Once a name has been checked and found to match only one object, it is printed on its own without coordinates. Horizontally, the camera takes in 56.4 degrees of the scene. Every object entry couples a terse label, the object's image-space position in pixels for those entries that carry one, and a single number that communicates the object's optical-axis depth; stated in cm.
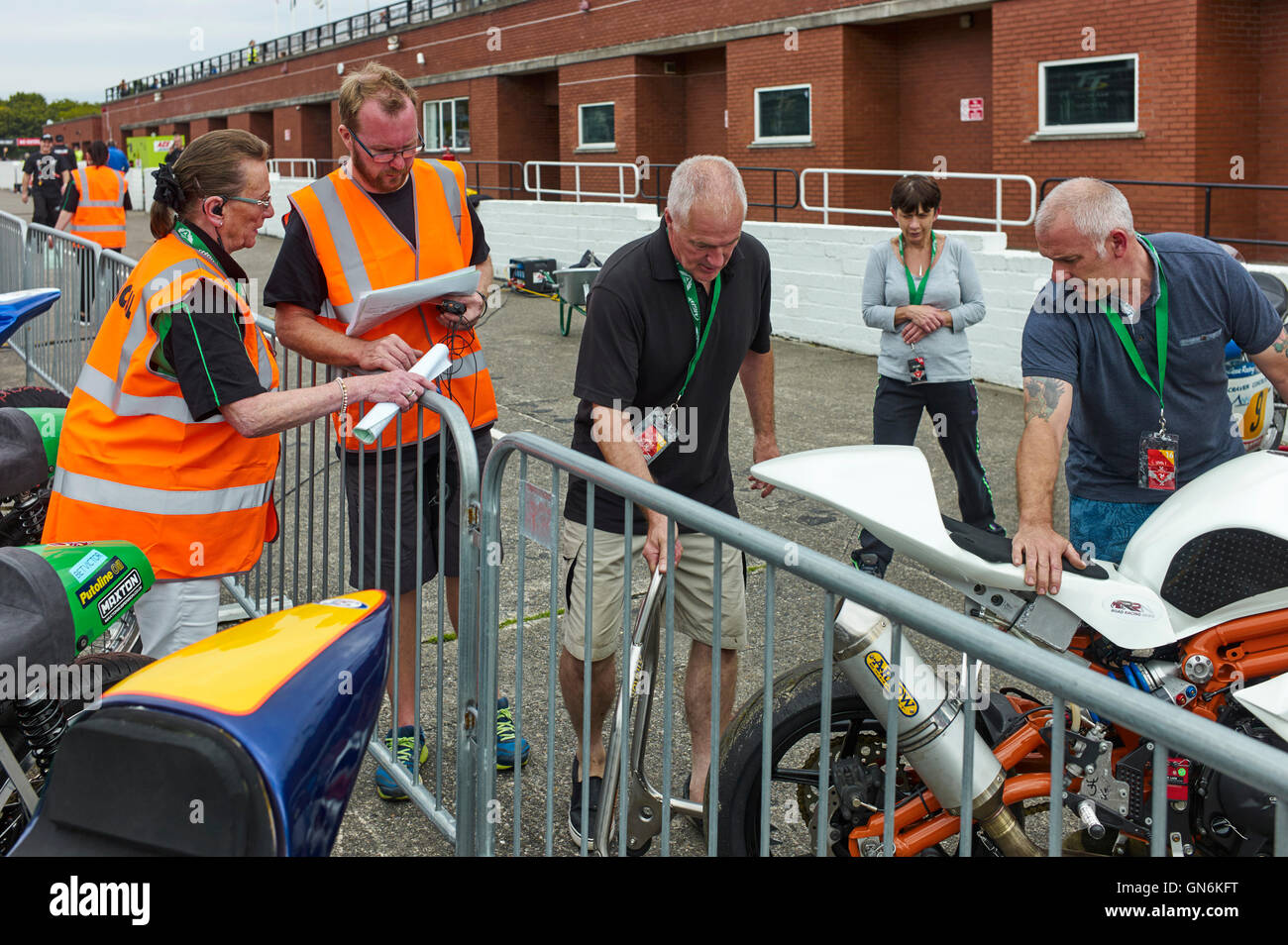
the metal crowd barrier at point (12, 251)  959
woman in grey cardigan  617
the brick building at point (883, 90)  1450
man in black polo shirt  337
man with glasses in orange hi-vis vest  382
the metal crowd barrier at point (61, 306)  797
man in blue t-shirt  357
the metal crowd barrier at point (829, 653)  147
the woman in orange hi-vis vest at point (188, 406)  325
